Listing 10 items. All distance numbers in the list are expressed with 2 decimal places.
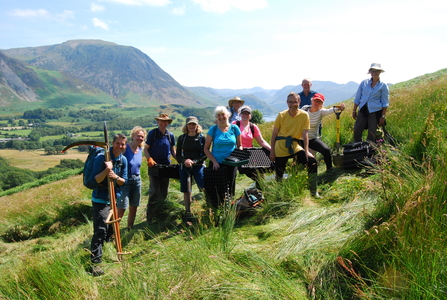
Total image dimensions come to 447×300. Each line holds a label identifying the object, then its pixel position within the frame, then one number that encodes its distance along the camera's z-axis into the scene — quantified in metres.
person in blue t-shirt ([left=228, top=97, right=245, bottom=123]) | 5.89
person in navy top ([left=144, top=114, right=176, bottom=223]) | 5.41
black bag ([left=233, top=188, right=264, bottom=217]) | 4.34
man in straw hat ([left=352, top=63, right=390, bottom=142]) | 5.25
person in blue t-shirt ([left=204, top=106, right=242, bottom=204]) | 4.48
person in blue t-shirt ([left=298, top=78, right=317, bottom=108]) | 6.01
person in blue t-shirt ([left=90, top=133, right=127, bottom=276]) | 3.64
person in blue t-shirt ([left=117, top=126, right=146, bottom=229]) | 4.76
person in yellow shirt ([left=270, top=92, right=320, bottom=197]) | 4.52
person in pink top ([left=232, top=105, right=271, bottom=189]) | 5.37
